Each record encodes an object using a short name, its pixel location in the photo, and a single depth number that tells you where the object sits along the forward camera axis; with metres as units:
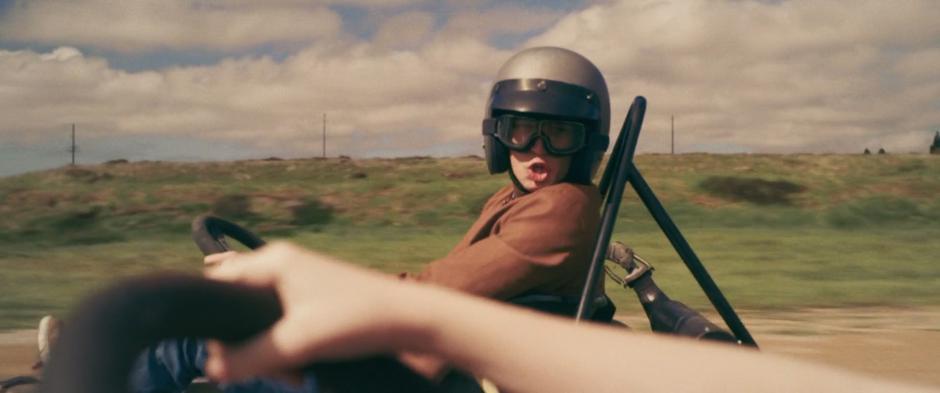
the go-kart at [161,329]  0.50
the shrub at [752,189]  32.12
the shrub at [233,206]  29.75
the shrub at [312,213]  28.22
